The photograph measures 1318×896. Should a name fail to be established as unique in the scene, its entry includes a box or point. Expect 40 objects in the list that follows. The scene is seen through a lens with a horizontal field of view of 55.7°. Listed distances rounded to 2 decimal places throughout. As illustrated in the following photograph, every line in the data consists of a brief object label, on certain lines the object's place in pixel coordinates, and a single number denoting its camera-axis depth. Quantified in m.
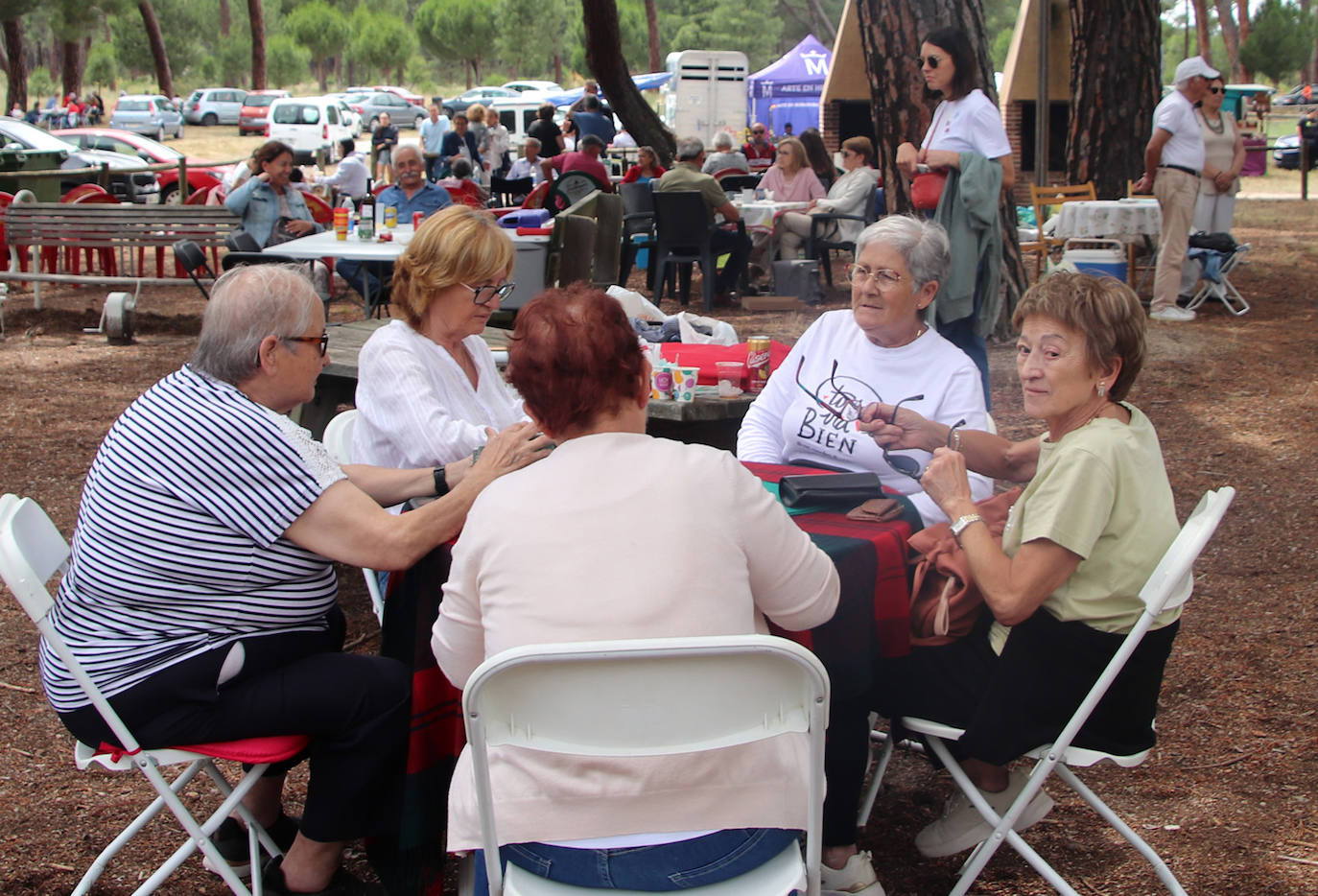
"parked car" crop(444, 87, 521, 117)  42.11
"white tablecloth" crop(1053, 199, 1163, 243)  9.45
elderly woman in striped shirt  2.19
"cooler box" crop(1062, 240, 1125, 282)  9.59
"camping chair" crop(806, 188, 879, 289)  11.34
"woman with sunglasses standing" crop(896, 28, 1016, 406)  5.52
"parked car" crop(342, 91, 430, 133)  43.62
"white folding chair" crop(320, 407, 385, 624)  3.21
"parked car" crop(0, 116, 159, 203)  16.61
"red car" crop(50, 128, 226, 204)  21.89
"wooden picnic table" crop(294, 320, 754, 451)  3.79
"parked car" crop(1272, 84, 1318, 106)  45.31
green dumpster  13.90
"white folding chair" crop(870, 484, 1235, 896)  2.08
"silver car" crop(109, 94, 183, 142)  41.47
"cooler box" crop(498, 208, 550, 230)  8.35
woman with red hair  1.74
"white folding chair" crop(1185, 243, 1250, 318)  9.90
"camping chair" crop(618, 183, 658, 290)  11.44
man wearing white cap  9.24
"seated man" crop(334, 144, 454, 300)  9.52
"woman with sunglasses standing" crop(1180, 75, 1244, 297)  9.84
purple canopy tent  31.86
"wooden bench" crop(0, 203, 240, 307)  9.73
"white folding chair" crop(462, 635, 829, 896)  1.60
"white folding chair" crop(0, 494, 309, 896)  2.05
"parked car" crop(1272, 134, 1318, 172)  25.86
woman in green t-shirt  2.23
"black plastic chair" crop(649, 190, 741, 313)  10.63
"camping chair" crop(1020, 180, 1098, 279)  11.37
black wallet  2.54
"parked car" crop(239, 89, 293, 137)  43.47
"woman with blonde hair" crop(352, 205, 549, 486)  2.98
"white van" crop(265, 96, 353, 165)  36.34
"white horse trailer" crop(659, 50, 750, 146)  28.89
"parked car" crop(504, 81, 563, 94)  49.66
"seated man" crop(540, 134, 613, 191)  13.30
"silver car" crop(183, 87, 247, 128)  46.97
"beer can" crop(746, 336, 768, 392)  3.87
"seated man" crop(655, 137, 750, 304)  10.78
